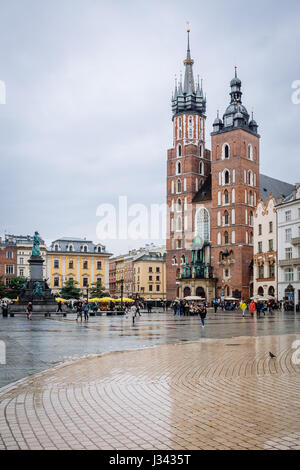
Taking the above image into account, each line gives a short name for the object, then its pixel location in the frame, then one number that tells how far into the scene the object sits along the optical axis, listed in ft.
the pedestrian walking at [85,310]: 121.52
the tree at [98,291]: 338.13
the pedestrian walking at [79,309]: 119.96
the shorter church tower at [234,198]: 264.93
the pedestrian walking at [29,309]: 122.52
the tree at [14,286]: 325.19
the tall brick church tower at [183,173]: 298.97
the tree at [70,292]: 319.06
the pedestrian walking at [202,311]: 83.49
